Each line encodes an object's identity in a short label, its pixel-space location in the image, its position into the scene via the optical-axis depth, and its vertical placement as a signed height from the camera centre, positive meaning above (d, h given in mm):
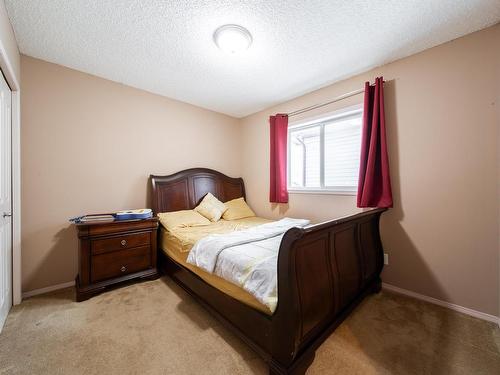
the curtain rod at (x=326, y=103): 2420 +1118
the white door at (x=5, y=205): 1636 -99
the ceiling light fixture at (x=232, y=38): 1726 +1329
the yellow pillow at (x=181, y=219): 2500 -374
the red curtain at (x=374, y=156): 2139 +336
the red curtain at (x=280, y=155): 3094 +509
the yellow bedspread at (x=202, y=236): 1382 -588
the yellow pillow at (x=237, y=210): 3202 -336
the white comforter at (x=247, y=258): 1258 -506
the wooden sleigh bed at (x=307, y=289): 1116 -739
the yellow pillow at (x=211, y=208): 3010 -268
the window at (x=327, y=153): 2543 +484
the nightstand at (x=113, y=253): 2004 -662
